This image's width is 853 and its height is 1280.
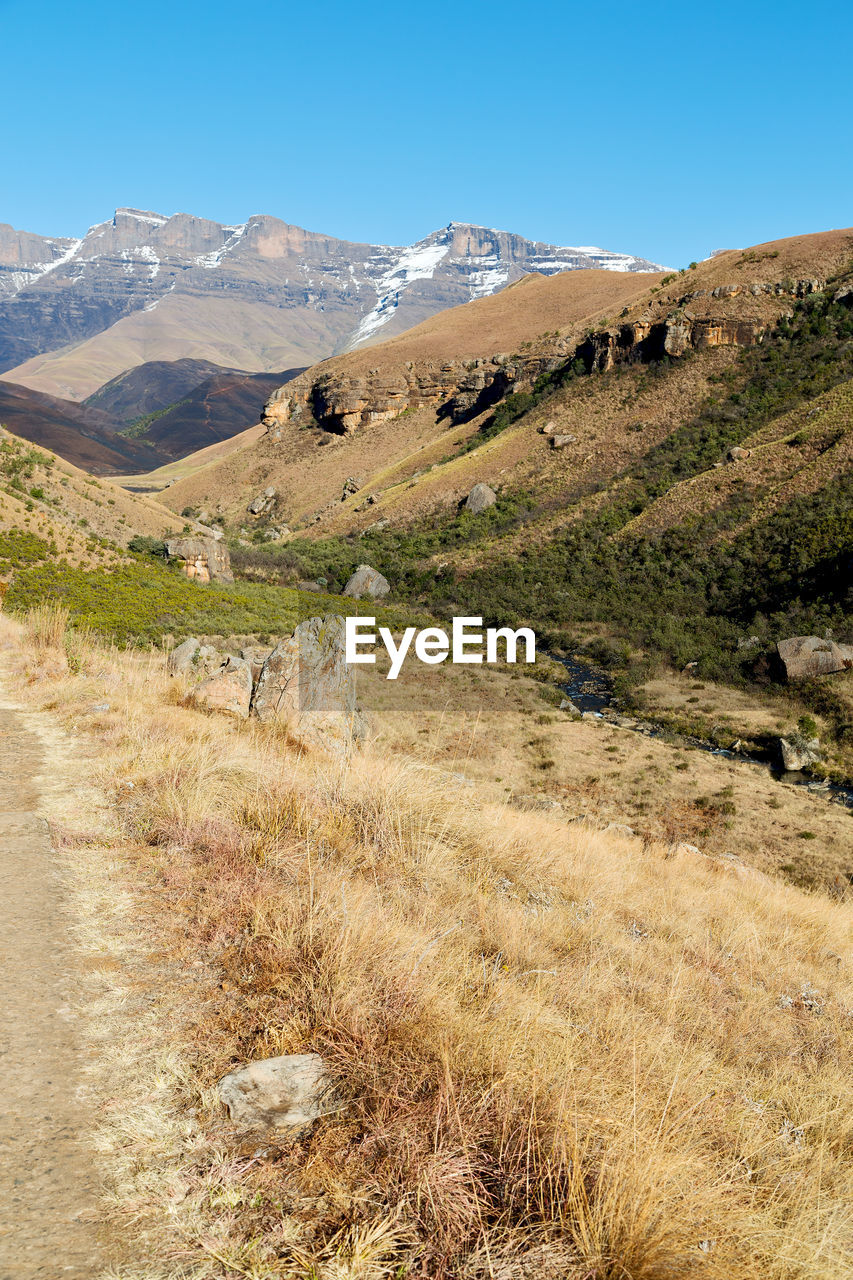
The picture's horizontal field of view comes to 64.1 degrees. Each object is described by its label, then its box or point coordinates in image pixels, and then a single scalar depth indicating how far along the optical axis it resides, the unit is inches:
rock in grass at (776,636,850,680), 857.5
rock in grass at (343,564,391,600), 1547.7
